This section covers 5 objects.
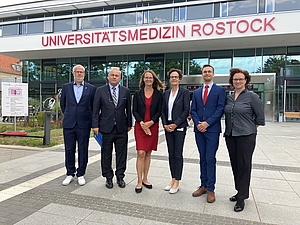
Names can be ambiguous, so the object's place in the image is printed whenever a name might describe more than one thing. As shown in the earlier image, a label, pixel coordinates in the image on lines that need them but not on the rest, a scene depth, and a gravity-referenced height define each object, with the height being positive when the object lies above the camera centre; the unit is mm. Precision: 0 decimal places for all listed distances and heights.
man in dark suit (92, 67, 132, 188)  3963 -192
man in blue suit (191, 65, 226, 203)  3492 -149
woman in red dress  3785 -95
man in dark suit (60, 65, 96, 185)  4199 -172
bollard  7465 -653
